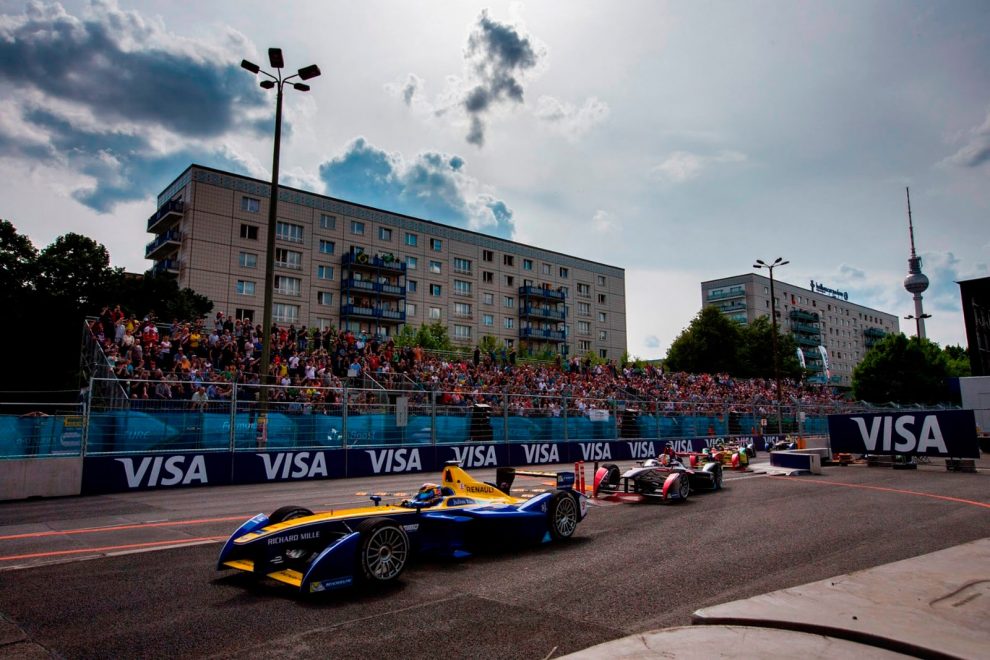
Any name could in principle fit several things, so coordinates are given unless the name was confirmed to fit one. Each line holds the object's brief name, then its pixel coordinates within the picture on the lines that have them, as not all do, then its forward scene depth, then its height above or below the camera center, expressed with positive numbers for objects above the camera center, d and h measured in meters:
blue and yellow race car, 5.79 -1.22
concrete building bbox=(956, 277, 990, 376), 55.28 +8.67
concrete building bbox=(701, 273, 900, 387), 113.50 +19.33
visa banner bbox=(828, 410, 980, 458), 18.61 -0.54
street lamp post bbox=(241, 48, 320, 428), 16.73 +6.26
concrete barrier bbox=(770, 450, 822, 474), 18.01 -1.30
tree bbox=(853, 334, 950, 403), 67.81 +4.48
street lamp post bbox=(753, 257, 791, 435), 40.77 +9.87
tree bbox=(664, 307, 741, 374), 73.12 +8.17
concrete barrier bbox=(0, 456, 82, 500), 12.28 -1.22
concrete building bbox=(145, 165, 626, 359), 52.00 +14.20
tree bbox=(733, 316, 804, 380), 73.88 +7.45
